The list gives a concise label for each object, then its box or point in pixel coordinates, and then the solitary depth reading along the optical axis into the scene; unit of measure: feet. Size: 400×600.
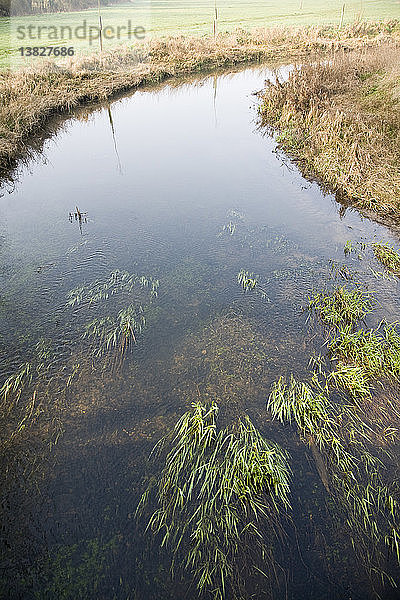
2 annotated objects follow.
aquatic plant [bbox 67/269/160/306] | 16.44
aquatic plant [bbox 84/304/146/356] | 14.33
